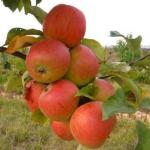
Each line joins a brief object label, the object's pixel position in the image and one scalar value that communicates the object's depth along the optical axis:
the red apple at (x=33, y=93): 0.67
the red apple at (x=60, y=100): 0.62
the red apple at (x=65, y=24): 0.66
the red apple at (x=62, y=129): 0.67
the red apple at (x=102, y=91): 0.62
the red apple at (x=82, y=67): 0.64
